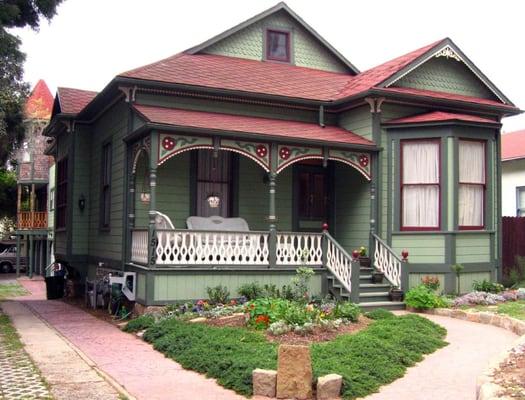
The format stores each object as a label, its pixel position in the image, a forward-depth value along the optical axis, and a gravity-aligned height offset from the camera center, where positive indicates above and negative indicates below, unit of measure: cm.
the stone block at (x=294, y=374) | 702 -159
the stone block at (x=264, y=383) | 713 -171
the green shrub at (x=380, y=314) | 1173 -157
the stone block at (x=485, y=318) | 1209 -166
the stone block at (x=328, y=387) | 702 -172
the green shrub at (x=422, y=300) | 1338 -147
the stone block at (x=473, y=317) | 1233 -168
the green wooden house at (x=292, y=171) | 1327 +138
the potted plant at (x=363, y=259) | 1507 -70
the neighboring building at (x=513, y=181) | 2731 +209
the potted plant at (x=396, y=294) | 1381 -140
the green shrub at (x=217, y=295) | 1254 -130
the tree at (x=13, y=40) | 1317 +387
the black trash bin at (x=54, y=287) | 1994 -185
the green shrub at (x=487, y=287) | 1484 -132
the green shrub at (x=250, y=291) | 1295 -126
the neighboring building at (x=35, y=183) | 3615 +258
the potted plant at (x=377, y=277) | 1452 -108
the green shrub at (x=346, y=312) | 1098 -143
